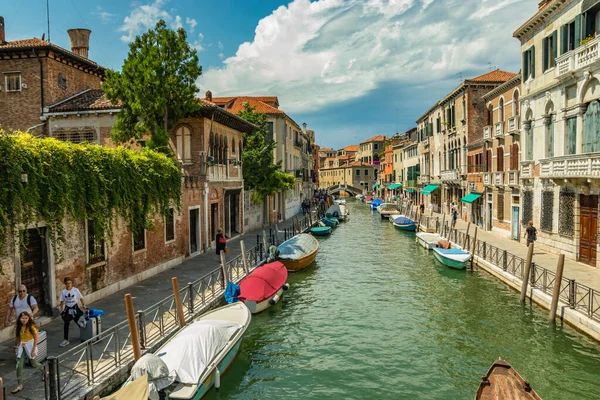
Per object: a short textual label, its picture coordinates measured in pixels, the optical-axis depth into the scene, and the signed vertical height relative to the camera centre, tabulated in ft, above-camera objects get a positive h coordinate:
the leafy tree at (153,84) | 55.98 +12.07
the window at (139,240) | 46.89 -6.08
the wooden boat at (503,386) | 22.89 -10.82
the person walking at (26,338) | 23.58 -8.14
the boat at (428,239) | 80.33 -11.08
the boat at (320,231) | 103.76 -11.68
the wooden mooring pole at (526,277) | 44.65 -9.83
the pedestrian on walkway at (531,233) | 56.65 -6.98
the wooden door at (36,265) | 32.40 -5.97
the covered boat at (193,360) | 23.22 -10.03
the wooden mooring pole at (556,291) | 36.73 -9.30
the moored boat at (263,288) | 42.80 -10.64
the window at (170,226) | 54.13 -5.37
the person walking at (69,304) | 29.17 -7.80
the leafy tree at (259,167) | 94.63 +2.72
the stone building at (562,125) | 50.06 +6.42
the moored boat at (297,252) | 63.00 -10.37
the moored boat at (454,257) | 61.77 -10.90
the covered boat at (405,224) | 110.93 -11.10
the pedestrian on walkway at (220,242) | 51.11 -6.93
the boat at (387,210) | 143.54 -10.00
